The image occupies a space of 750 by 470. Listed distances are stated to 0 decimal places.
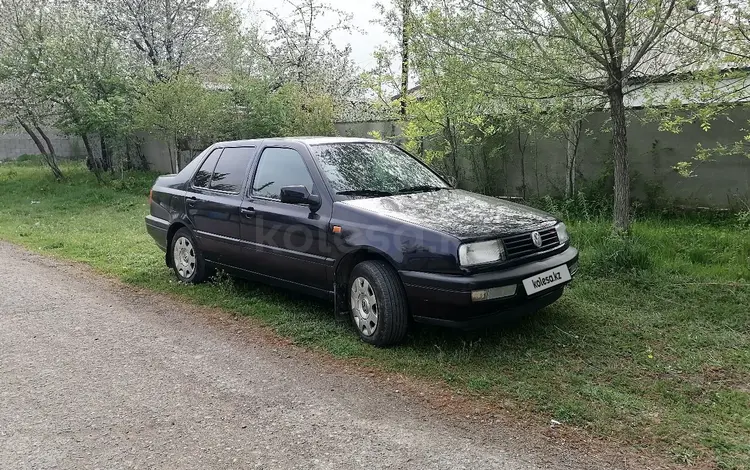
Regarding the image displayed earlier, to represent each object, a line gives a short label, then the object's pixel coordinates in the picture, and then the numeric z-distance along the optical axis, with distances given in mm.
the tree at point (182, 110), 13906
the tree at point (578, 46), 5523
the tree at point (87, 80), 14391
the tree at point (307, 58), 16922
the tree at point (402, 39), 8930
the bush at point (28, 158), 22084
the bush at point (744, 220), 7163
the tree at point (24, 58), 14555
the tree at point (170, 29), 17422
